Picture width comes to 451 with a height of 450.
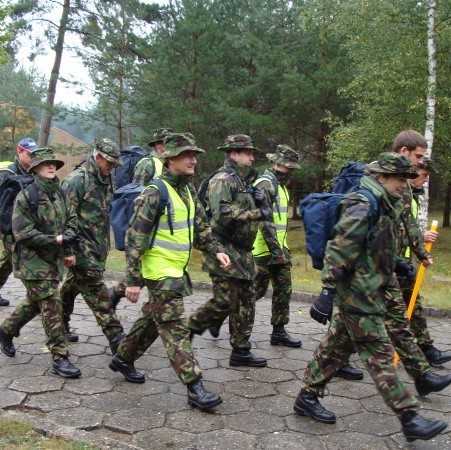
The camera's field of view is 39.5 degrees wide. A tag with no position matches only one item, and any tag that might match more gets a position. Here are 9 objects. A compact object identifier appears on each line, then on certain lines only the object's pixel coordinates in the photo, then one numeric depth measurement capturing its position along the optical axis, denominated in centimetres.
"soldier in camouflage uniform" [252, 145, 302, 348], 607
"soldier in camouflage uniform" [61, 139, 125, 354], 585
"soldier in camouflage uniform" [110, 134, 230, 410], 463
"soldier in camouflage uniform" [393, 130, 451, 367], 500
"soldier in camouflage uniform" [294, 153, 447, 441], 400
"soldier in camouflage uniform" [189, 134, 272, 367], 541
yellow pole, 552
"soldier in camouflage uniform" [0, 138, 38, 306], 682
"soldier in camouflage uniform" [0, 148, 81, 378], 534
